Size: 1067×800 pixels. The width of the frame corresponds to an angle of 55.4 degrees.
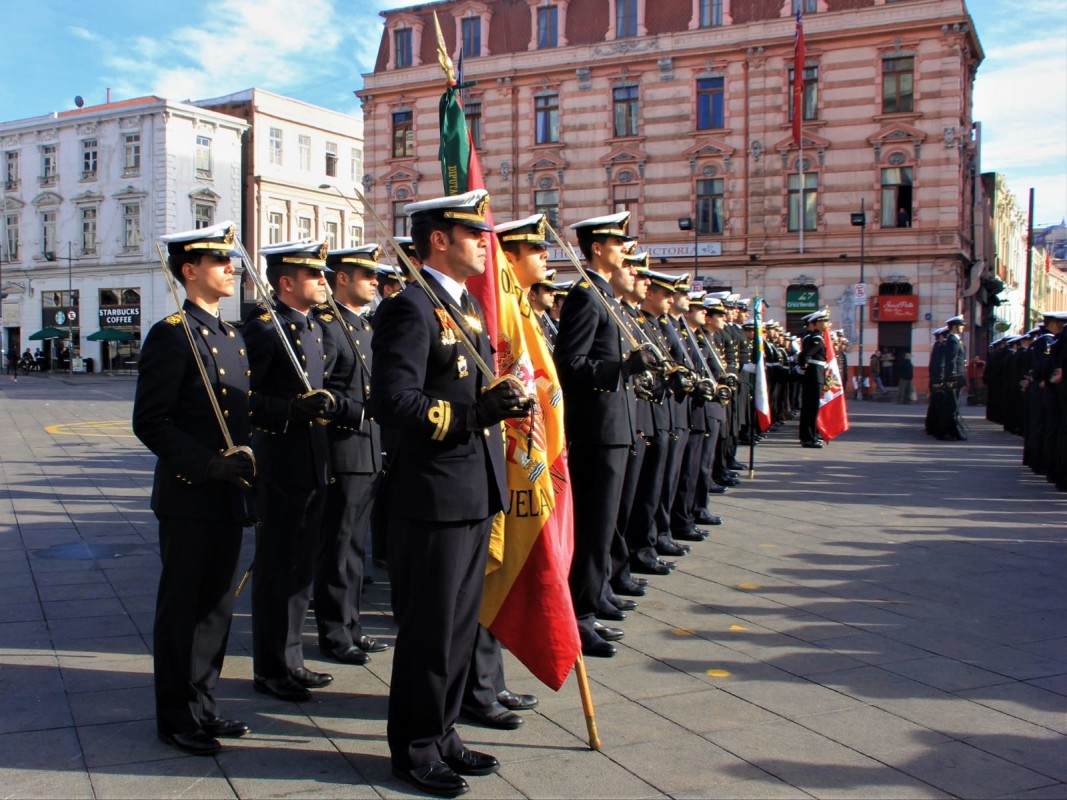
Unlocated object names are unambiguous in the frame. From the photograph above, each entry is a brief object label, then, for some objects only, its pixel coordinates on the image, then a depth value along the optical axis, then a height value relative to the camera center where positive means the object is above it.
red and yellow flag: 4.45 -0.89
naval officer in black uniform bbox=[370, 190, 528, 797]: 3.79 -0.48
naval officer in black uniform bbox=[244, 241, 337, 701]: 4.93 -0.64
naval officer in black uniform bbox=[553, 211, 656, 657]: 5.91 -0.30
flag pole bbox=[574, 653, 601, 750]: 4.21 -1.46
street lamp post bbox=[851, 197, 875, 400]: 32.56 +4.16
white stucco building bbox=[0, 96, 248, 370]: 52.41 +8.29
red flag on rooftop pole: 32.41 +9.26
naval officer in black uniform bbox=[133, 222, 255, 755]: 4.21 -0.64
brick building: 33.69 +8.35
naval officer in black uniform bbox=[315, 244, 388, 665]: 5.48 -0.73
